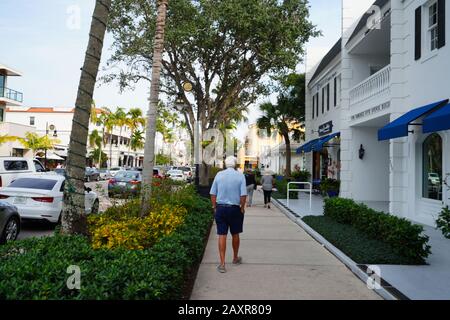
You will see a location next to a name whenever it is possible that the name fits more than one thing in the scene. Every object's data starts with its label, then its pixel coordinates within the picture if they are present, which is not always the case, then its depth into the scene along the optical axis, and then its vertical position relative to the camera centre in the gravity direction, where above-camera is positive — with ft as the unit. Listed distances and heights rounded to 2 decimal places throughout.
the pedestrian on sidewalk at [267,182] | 56.80 -0.44
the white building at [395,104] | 34.86 +8.26
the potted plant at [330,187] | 66.03 -1.03
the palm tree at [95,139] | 223.92 +19.08
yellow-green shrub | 20.27 -2.89
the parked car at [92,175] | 131.11 -0.25
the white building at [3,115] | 132.05 +18.36
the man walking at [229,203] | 22.31 -1.36
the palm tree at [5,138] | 120.51 +9.92
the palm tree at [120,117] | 228.84 +31.84
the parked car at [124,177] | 68.69 -0.32
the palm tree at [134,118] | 237.86 +33.01
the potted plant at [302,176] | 87.04 +0.79
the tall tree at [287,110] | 101.40 +17.14
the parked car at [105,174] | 152.25 +0.15
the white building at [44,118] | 216.95 +29.01
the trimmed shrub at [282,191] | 69.70 -2.23
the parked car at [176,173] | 126.26 +0.90
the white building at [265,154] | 133.33 +10.47
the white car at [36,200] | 34.76 -2.31
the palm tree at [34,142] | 143.76 +10.90
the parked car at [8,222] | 27.66 -3.46
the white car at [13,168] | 50.29 +0.59
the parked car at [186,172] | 144.41 +1.72
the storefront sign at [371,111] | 44.44 +8.27
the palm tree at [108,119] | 225.07 +30.01
